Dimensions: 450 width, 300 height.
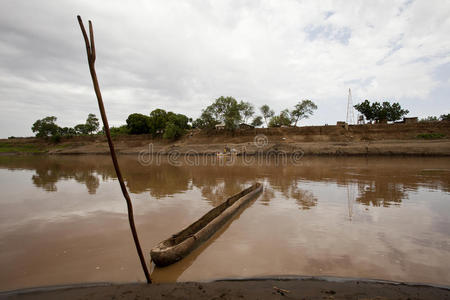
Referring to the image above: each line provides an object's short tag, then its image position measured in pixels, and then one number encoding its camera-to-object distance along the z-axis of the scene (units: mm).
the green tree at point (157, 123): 54625
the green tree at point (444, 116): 46853
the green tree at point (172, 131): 48656
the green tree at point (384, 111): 44500
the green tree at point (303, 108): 52062
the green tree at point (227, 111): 47131
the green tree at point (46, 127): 63531
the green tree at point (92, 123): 73488
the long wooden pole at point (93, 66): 2773
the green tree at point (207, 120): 50531
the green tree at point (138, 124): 62875
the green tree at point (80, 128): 86812
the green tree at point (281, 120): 54688
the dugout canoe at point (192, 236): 3849
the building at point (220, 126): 50969
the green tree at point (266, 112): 59469
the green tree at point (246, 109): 49975
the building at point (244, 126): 52353
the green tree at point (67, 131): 84375
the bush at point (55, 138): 61338
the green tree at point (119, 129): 76988
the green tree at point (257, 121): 58938
